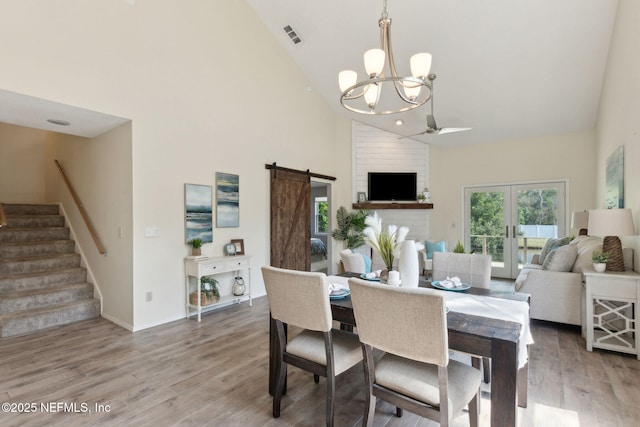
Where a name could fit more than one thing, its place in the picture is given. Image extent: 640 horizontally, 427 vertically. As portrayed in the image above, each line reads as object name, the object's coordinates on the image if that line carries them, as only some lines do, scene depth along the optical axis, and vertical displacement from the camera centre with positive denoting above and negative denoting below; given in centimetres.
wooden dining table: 146 -66
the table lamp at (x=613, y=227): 289 -15
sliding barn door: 560 -15
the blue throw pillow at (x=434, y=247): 636 -71
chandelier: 245 +113
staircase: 373 -84
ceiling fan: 460 +125
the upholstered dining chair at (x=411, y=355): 143 -69
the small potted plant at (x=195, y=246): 422 -45
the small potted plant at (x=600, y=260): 312 -49
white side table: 289 -94
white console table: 410 -79
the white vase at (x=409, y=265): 219 -37
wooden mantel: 707 +14
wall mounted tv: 718 +56
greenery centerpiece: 230 -22
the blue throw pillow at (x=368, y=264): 431 -73
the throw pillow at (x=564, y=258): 367 -55
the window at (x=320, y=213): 1030 -4
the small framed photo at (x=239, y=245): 483 -51
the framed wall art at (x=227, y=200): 464 +18
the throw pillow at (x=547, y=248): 536 -63
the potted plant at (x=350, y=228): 695 -36
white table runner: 183 -60
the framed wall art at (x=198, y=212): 423 +0
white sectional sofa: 351 -84
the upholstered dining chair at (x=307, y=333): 181 -75
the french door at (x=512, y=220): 620 -19
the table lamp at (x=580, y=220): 488 -14
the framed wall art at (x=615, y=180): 367 +39
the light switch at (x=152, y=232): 383 -24
